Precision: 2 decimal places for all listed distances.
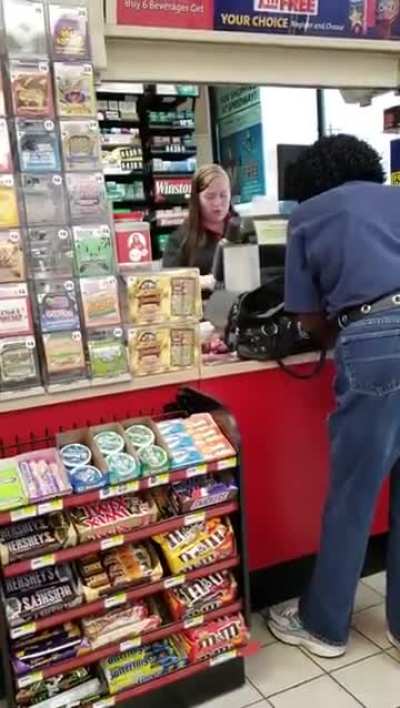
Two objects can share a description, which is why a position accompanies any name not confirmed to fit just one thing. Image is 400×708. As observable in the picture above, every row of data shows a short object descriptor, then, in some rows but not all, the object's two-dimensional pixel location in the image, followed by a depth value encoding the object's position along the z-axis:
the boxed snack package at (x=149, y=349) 2.04
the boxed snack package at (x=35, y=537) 1.60
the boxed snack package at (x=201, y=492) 1.79
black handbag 2.19
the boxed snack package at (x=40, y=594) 1.62
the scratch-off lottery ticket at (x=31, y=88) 1.83
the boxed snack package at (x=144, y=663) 1.79
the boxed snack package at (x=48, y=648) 1.65
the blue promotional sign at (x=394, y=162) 2.89
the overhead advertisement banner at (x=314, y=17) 2.18
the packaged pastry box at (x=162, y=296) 2.00
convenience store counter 2.06
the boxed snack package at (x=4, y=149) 1.81
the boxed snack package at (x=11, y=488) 1.57
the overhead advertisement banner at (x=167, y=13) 2.05
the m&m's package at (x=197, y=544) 1.79
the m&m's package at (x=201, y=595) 1.83
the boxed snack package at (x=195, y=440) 1.77
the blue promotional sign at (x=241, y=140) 6.34
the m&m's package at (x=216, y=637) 1.87
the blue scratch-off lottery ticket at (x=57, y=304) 1.90
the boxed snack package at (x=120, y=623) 1.74
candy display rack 1.63
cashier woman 3.48
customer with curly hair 1.79
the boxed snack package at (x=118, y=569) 1.72
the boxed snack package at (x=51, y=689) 1.69
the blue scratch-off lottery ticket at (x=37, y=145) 1.85
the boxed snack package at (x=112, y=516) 1.67
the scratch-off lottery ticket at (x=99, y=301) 1.94
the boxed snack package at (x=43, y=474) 1.60
